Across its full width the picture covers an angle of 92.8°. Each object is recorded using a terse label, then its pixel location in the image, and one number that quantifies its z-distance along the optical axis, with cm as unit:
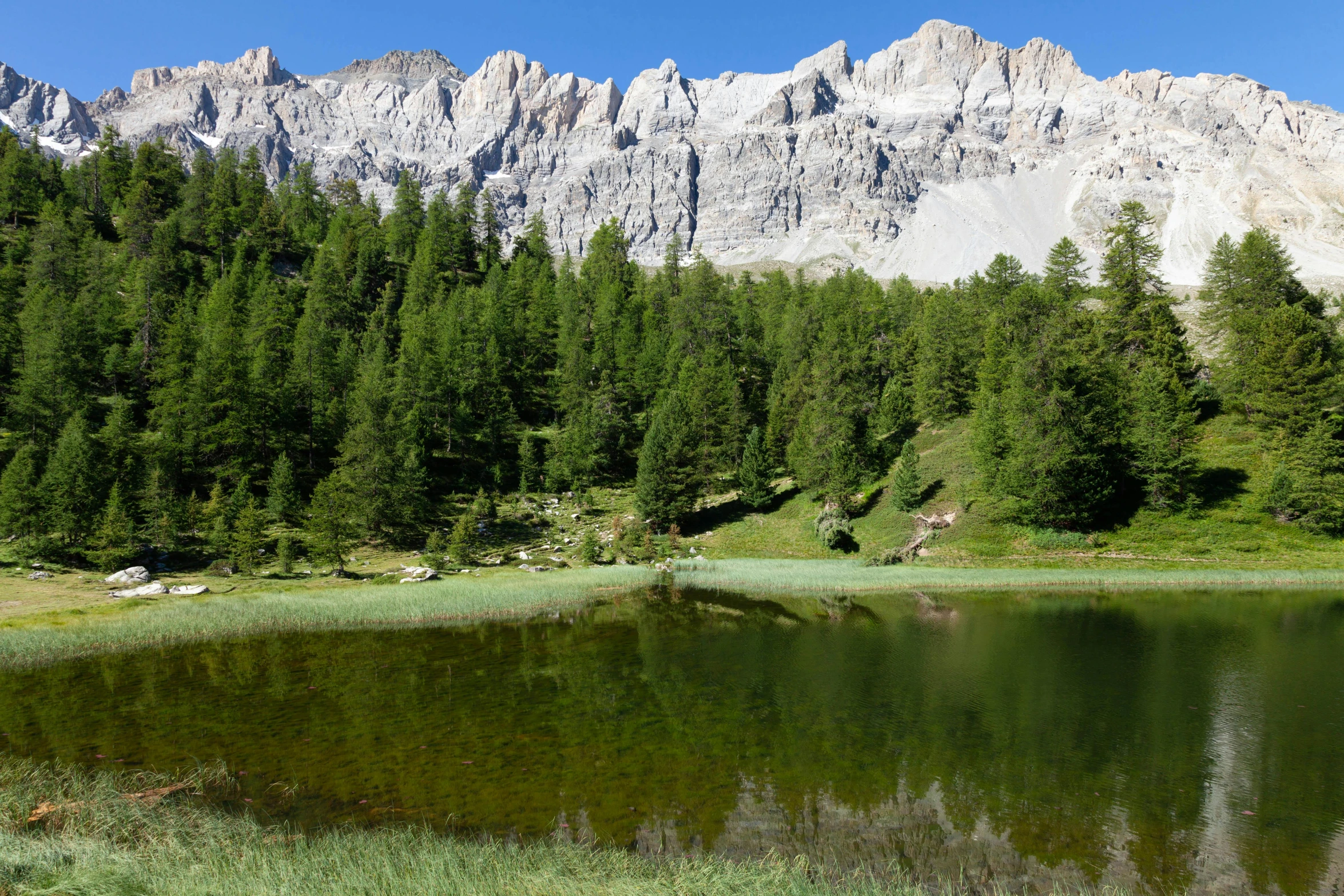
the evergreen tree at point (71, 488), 3988
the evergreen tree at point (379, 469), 5162
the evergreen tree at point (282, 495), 5084
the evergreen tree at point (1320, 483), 4444
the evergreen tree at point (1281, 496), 4519
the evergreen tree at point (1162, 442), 4841
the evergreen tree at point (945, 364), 6606
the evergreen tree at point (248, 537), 4028
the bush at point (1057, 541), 4812
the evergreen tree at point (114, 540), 3803
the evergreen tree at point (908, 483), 5403
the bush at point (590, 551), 5034
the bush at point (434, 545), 4503
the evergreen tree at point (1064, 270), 6562
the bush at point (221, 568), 4059
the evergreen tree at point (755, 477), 6162
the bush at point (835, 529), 5394
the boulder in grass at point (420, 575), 4147
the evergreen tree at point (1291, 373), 4934
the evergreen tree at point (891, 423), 6500
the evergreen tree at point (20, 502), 3944
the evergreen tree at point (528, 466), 6742
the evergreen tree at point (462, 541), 4578
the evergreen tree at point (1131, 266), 6034
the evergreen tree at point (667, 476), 5762
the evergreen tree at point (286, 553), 4162
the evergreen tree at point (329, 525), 4262
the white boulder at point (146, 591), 3372
